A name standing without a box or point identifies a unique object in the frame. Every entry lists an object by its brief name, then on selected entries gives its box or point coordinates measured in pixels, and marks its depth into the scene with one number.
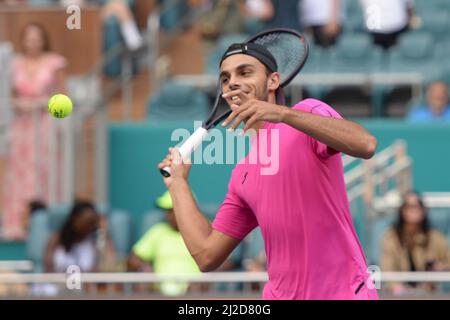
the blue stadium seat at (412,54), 24.22
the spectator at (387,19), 22.44
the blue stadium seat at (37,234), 19.05
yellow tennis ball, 9.94
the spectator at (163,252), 18.19
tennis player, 9.12
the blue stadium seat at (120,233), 19.25
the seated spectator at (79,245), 18.00
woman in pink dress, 20.12
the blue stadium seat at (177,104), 22.19
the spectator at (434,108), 21.48
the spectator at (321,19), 23.22
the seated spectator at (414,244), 17.50
